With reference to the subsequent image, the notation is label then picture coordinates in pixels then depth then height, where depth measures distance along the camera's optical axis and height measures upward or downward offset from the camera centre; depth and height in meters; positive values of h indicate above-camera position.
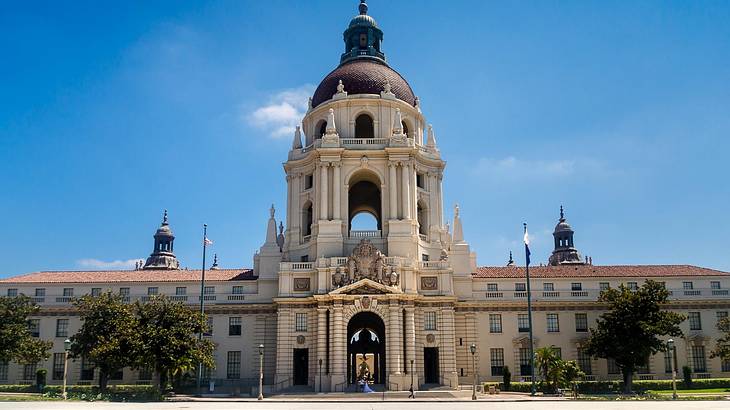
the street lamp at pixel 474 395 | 57.27 -3.80
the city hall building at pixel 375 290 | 69.81 +5.89
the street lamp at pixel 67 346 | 50.74 +0.35
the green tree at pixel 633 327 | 65.62 +1.62
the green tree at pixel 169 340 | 58.75 +0.81
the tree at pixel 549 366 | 61.28 -1.75
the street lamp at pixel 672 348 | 55.81 -0.25
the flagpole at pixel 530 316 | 61.29 +2.64
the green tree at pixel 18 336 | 64.44 +1.35
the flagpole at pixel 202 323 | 63.34 +2.30
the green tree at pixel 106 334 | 58.50 +1.40
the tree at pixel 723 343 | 64.25 +0.13
